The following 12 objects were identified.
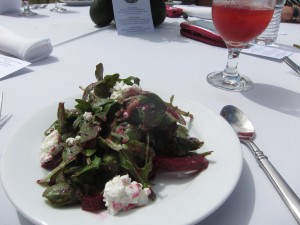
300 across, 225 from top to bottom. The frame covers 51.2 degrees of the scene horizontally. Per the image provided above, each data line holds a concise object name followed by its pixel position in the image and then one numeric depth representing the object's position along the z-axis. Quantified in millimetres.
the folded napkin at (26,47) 866
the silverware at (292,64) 830
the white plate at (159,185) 307
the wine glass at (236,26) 664
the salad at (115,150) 343
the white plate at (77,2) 1757
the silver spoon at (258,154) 371
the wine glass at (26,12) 1489
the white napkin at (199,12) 1406
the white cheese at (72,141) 403
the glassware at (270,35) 1079
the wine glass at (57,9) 1621
